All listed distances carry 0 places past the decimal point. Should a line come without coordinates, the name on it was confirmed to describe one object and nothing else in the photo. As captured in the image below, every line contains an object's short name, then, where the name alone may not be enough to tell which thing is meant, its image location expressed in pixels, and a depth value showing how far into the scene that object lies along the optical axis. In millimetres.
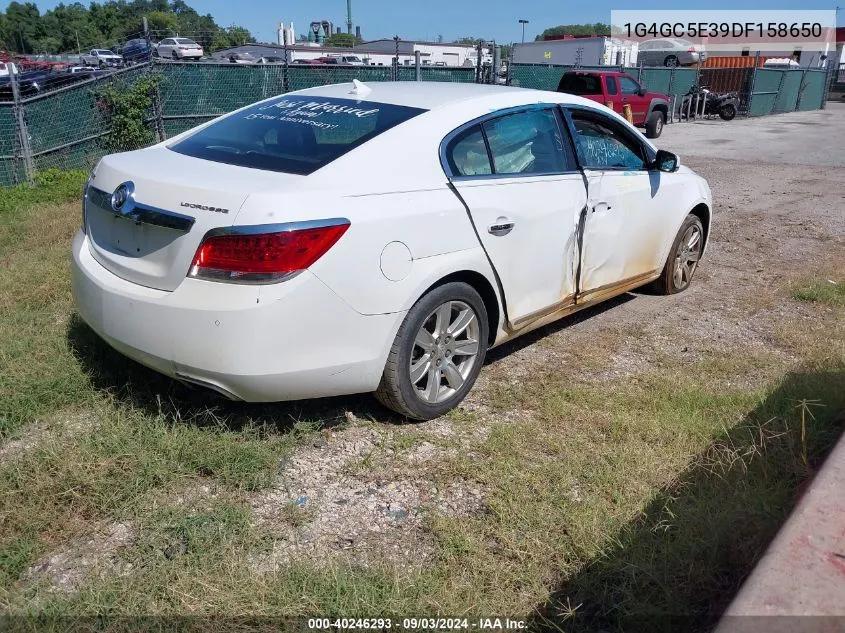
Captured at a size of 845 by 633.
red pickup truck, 19703
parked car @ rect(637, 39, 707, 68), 34094
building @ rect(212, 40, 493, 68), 32406
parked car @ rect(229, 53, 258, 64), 24834
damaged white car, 2967
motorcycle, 27188
